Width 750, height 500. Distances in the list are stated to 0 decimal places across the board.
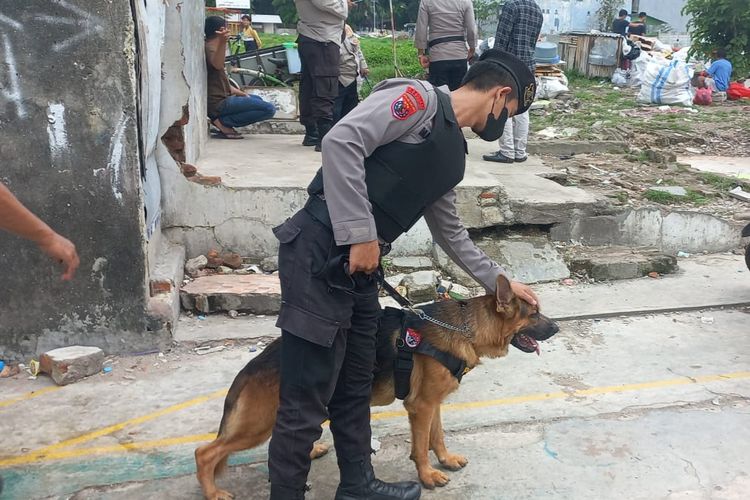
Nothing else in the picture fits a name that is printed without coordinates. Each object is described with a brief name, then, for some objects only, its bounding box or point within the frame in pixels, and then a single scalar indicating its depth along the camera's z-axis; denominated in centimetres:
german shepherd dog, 275
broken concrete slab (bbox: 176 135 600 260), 539
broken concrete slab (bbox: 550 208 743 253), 625
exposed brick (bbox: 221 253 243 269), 545
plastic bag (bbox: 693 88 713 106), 1520
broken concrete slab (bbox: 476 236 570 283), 578
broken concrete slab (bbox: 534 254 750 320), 521
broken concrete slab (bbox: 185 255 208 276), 528
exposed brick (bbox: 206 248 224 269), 544
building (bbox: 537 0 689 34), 3466
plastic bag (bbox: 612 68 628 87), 1900
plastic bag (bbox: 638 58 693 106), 1500
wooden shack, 1975
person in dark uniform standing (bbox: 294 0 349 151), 662
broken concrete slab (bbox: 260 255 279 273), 548
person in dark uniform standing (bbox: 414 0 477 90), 753
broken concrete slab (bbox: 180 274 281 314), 489
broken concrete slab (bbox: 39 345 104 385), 398
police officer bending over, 231
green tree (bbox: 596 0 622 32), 3109
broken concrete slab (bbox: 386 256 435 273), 567
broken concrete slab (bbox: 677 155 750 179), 938
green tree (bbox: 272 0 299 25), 4312
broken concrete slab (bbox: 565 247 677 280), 584
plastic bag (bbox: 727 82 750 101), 1628
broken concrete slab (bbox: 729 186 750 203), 756
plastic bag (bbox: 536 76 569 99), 1545
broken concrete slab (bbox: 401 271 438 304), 518
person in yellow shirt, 1479
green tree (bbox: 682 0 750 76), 1884
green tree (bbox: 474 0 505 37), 3097
